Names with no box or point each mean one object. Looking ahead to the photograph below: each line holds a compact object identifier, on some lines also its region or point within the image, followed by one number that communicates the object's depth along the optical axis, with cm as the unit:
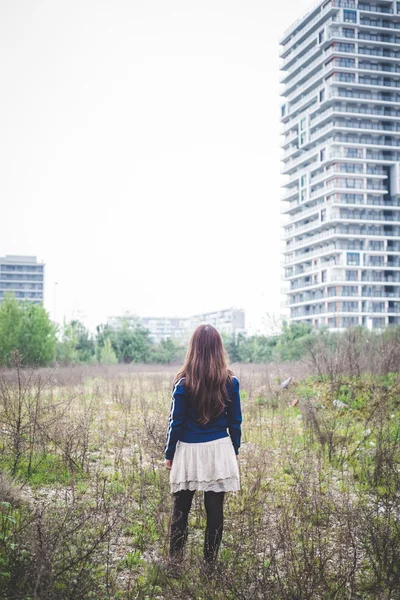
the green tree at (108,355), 3615
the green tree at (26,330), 2605
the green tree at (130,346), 4069
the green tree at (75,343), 3328
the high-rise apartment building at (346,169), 6962
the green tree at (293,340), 3097
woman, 372
